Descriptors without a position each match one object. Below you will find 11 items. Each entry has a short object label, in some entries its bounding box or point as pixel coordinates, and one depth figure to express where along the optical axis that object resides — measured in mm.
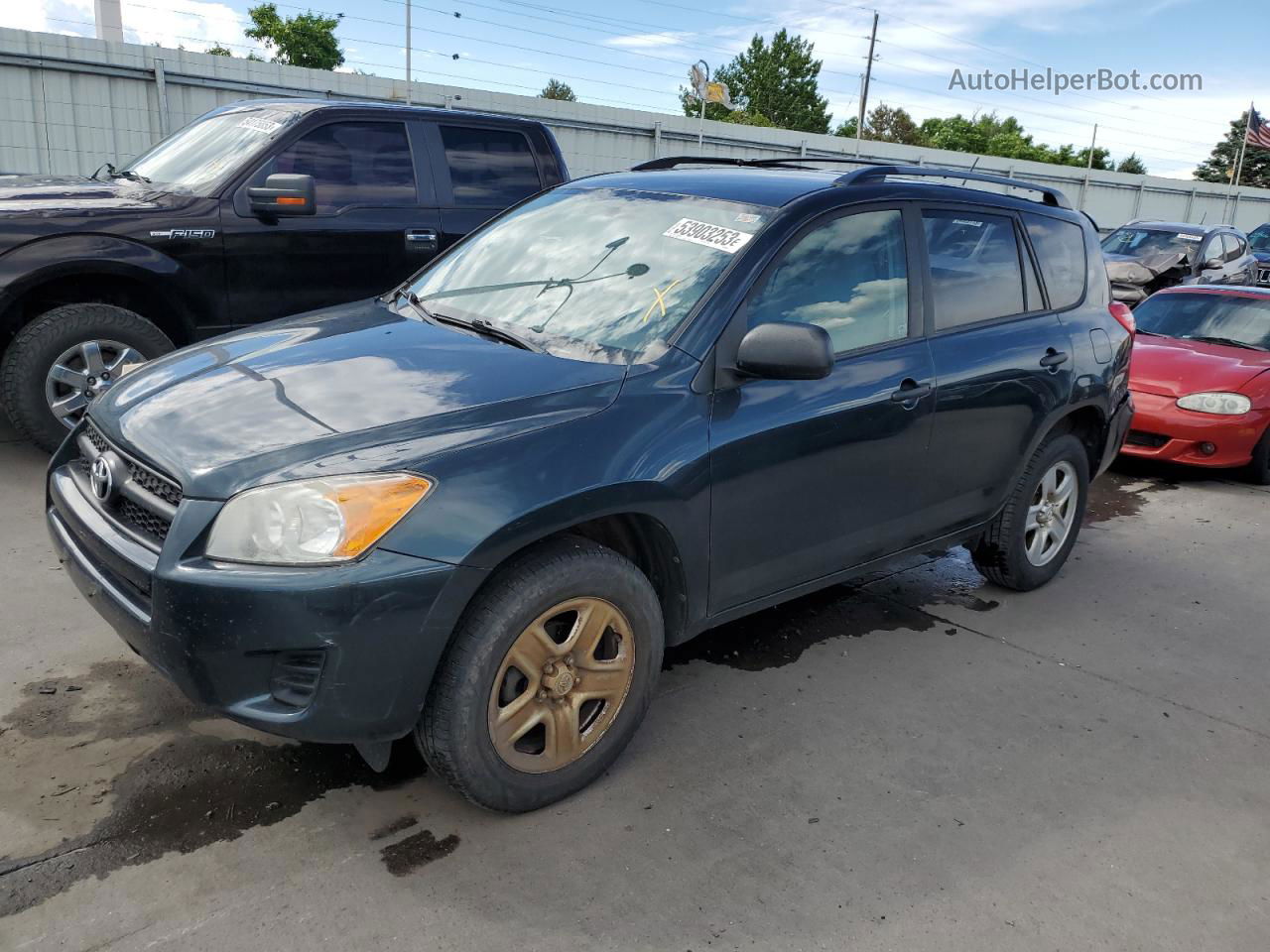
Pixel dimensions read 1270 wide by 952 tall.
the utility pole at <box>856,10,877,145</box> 52731
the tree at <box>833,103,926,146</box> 88312
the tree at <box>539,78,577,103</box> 101431
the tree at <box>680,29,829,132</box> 89312
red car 7148
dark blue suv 2432
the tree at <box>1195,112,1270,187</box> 79750
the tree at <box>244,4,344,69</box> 74250
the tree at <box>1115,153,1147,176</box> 88688
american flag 38531
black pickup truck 5277
